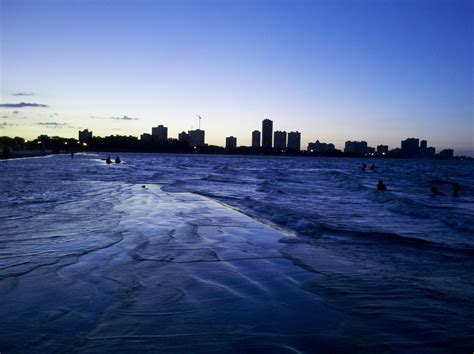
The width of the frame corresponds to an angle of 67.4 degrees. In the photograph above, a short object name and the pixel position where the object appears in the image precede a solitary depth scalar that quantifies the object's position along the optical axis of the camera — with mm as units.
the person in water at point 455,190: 26403
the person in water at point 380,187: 27312
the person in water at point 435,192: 26125
